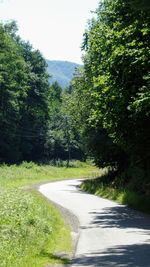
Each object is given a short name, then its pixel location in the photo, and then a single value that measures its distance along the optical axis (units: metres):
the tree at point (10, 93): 91.50
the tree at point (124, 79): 23.41
